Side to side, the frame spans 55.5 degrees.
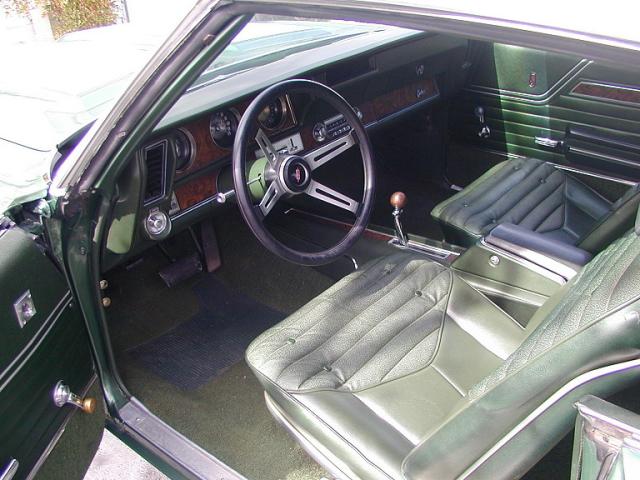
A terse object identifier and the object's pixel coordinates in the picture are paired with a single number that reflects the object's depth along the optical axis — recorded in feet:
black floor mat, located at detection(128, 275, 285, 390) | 7.50
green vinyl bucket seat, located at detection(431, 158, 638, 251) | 7.81
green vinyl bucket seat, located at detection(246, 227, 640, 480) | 2.99
